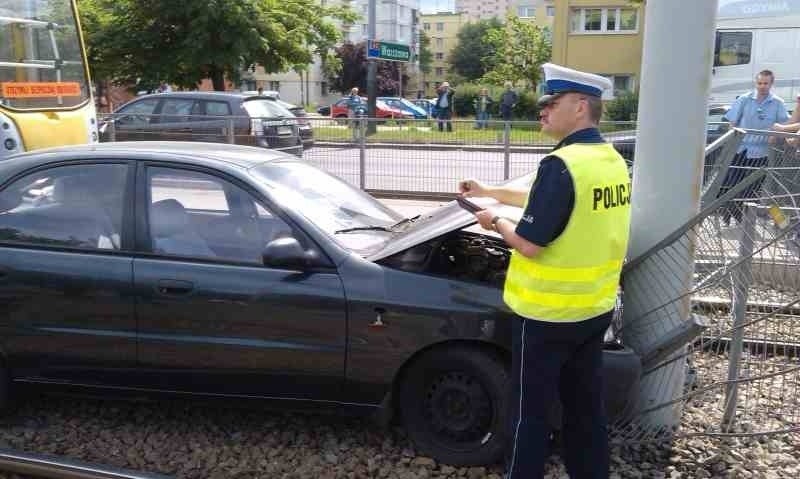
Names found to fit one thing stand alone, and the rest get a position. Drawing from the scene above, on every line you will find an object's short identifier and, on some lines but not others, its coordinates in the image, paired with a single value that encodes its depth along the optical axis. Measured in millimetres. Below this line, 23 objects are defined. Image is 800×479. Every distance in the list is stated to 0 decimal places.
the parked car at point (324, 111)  52475
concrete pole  4055
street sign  25297
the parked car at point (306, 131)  12852
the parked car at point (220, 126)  13062
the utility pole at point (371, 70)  26250
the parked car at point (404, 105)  44562
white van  18250
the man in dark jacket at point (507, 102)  29436
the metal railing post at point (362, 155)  12529
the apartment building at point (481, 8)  155375
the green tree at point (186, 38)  24844
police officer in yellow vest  2969
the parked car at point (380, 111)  41688
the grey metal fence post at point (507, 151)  11789
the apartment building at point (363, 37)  81188
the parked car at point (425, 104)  48872
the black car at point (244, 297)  3816
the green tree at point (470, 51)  97250
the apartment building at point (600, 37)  42906
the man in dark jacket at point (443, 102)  25781
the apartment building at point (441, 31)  128500
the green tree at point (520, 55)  55000
